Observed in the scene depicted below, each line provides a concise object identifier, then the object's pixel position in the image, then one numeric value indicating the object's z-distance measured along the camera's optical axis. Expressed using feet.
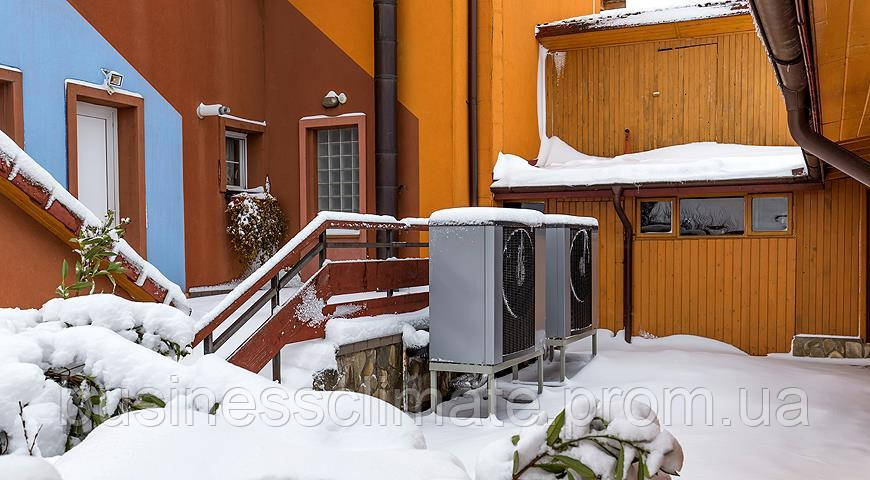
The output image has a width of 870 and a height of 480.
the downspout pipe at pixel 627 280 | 31.73
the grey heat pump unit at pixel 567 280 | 23.99
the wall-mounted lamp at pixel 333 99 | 30.60
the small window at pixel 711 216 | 31.14
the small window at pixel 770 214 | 30.53
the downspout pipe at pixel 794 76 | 10.98
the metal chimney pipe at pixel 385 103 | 29.37
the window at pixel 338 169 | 31.24
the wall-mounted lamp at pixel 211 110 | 28.48
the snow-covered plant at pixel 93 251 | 8.26
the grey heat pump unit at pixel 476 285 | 18.67
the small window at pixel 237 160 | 32.24
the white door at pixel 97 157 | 25.03
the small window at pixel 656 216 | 31.99
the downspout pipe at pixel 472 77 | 30.04
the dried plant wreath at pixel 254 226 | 29.99
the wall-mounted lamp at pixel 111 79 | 24.85
